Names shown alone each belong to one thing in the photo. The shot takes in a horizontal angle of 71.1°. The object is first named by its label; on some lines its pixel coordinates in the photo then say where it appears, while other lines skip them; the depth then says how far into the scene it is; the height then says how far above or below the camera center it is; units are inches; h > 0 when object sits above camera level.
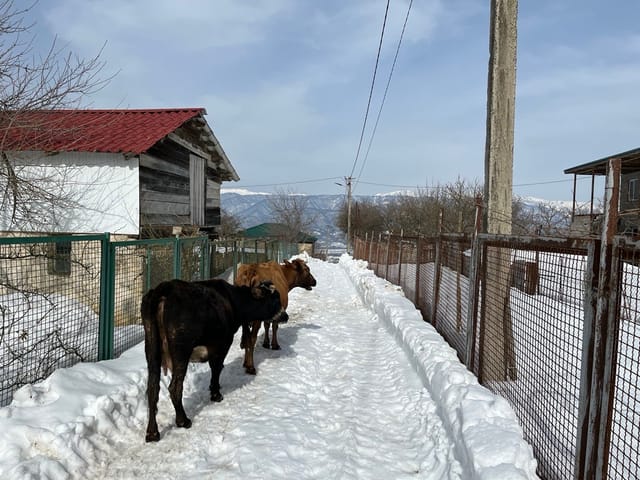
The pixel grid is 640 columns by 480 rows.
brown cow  228.2 -39.3
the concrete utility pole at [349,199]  2009.1 +104.3
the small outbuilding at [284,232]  2158.1 -68.2
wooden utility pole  213.0 +52.3
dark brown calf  157.4 -43.1
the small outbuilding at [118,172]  454.6 +45.2
